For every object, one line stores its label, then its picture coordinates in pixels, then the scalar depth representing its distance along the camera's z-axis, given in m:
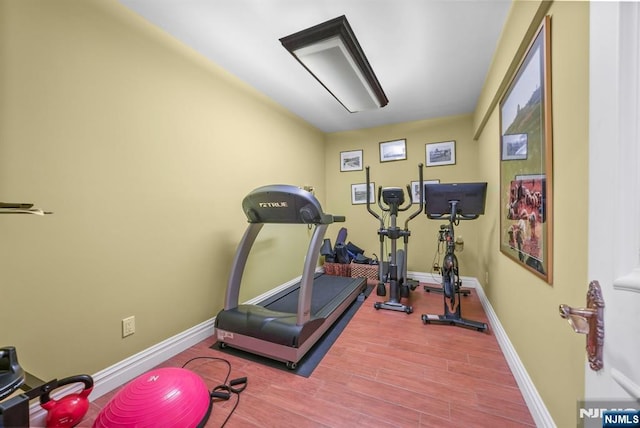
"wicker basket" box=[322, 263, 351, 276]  3.79
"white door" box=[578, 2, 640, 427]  0.45
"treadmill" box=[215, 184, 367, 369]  1.84
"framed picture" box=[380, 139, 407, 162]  3.88
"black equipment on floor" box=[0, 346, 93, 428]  0.83
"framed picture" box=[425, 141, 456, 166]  3.58
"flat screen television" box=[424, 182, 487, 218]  2.42
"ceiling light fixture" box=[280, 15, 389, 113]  1.79
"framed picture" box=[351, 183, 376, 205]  4.13
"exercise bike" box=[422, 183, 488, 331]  2.39
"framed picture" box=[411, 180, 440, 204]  3.76
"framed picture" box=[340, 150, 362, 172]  4.22
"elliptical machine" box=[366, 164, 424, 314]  2.79
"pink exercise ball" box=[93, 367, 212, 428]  1.16
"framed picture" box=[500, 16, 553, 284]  1.17
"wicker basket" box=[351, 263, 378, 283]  3.71
